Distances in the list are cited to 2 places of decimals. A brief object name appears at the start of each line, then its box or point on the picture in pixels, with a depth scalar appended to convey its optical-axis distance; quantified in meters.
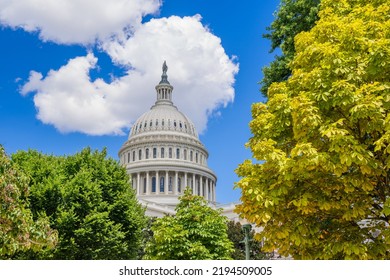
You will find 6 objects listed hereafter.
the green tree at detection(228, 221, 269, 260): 52.22
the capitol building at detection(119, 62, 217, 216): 122.88
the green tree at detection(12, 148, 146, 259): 29.94
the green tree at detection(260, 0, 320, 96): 22.09
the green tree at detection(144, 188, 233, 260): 24.34
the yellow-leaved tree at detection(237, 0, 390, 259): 11.13
